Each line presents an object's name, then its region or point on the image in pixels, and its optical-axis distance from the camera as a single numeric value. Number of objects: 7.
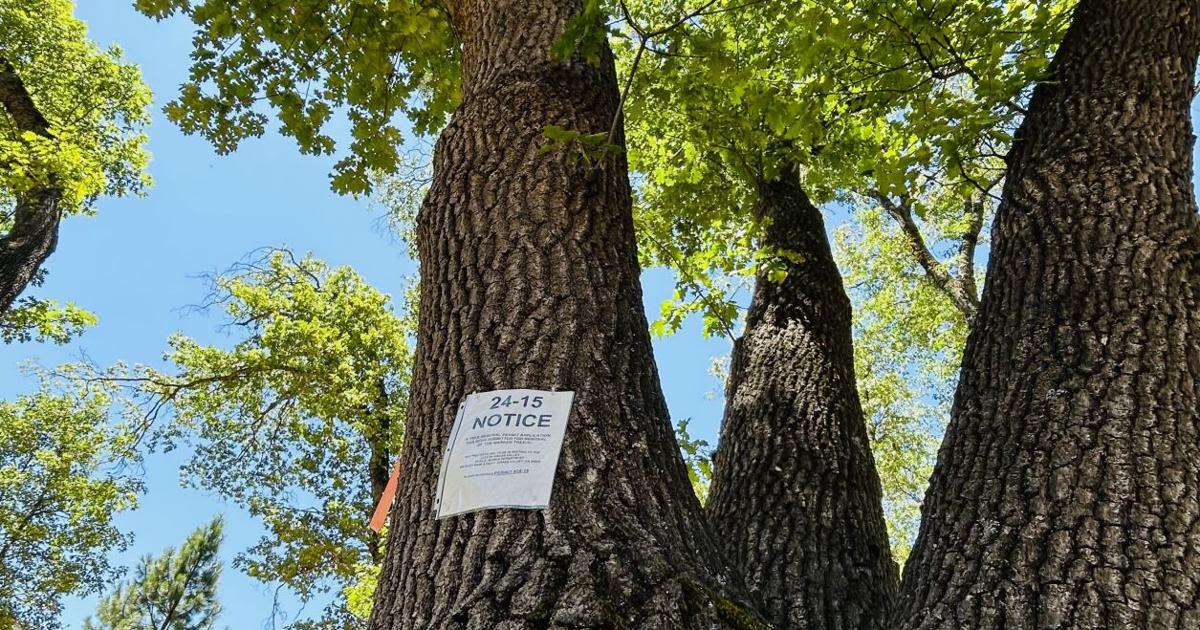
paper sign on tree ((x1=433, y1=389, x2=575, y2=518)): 1.58
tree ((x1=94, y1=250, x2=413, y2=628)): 12.73
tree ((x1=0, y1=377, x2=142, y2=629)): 14.98
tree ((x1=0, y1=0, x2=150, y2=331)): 8.59
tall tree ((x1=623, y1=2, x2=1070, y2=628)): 2.80
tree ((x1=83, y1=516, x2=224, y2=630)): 20.16
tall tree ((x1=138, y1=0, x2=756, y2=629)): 1.41
